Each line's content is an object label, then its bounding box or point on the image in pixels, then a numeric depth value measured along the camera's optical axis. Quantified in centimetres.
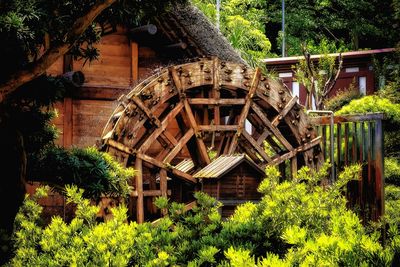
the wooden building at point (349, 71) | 2488
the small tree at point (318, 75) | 2042
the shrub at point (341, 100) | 2223
